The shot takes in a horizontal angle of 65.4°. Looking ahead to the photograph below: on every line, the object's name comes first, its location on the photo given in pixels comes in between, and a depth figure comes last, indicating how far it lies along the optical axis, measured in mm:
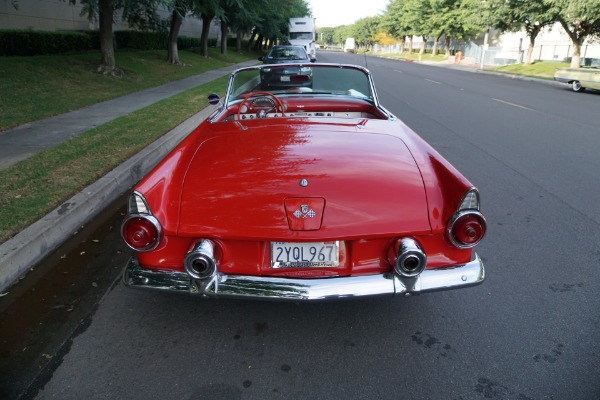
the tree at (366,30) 114125
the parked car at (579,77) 19047
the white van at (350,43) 52900
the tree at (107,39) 15456
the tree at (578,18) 24453
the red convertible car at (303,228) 2492
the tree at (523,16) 29812
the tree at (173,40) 22606
